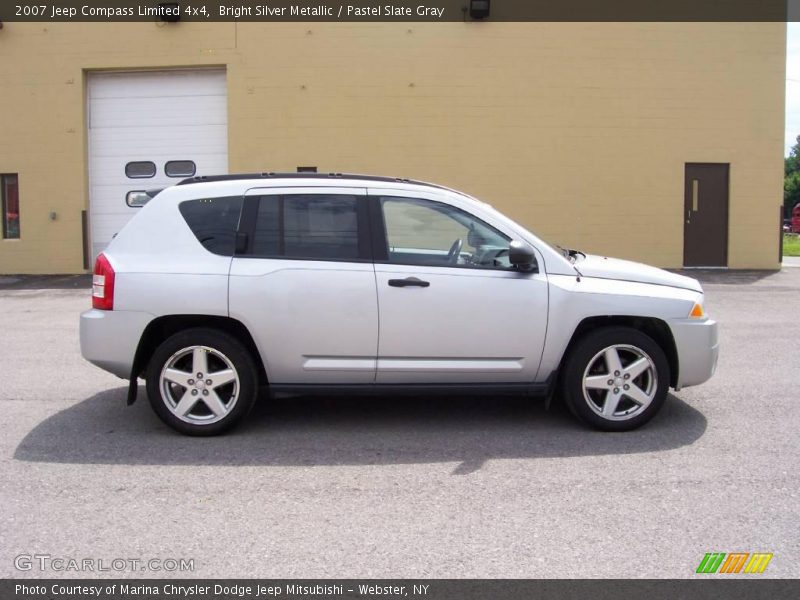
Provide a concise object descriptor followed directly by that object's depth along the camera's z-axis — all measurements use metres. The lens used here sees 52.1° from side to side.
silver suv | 5.74
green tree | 69.30
